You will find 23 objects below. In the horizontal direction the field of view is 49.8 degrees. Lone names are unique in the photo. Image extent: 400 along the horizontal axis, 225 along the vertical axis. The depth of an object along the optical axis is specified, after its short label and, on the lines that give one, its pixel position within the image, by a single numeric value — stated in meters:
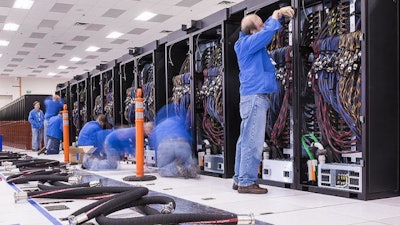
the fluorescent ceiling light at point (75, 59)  19.33
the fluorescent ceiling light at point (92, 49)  17.00
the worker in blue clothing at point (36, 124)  11.44
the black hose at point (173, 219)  2.08
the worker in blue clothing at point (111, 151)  5.86
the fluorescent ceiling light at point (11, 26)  13.07
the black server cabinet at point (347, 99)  3.20
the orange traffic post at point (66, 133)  7.16
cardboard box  6.77
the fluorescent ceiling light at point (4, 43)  15.50
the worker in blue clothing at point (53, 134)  9.59
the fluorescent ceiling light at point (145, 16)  12.26
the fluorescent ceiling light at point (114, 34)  14.63
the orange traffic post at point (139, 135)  4.73
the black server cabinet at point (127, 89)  7.22
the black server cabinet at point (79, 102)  9.72
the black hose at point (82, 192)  3.15
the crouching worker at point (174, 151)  4.76
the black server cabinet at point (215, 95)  4.61
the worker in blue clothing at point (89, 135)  6.22
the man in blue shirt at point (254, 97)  3.58
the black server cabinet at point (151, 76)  6.21
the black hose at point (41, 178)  4.02
